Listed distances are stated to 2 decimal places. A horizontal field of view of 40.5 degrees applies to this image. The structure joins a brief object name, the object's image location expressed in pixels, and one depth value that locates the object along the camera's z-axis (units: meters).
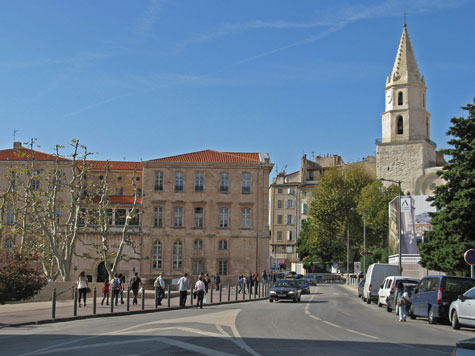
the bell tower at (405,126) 92.19
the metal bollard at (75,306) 22.15
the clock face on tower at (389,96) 94.56
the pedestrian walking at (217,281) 56.16
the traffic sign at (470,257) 23.04
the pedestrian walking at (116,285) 31.34
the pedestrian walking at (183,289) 30.00
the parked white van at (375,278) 38.94
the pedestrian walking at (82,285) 28.88
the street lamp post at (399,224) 45.61
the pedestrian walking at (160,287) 30.07
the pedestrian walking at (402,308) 23.15
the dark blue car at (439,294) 21.75
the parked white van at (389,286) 30.09
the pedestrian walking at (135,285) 31.34
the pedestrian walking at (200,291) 29.56
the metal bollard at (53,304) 20.57
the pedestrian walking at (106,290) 30.84
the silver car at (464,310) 18.81
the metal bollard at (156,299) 28.12
